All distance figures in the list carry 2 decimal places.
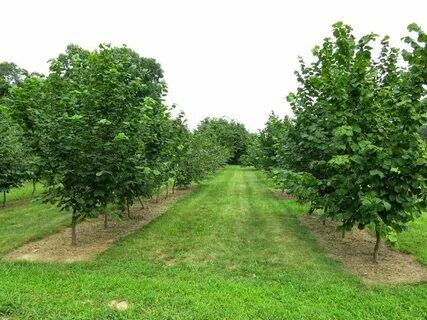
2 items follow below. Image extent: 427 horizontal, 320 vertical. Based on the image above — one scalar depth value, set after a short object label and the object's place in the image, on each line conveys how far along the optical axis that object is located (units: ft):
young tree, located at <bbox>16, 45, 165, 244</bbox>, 23.02
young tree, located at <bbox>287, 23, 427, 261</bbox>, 18.49
